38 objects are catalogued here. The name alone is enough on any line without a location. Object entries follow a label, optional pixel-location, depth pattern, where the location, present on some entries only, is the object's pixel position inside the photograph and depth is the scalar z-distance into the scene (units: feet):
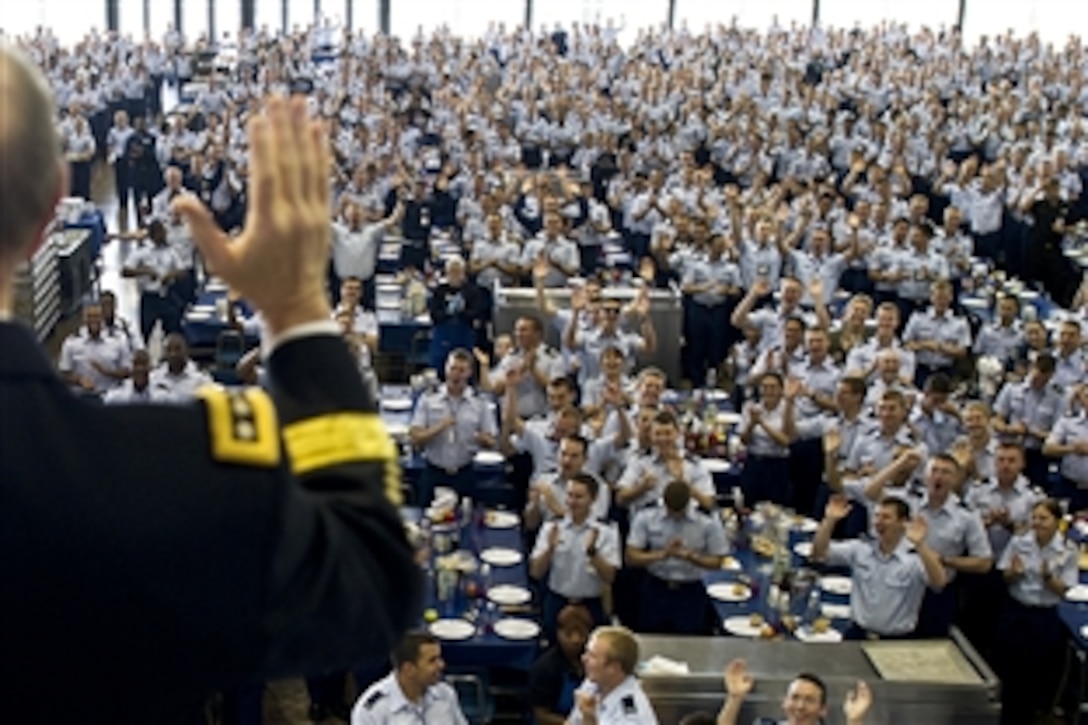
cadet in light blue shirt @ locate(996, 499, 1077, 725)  23.99
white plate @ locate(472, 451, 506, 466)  30.40
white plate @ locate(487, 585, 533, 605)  23.77
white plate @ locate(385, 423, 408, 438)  31.22
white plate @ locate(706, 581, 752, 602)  24.35
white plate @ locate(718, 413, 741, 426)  33.06
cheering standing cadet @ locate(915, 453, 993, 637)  24.36
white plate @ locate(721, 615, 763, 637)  23.09
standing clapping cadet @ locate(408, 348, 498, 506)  29.73
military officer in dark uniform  3.44
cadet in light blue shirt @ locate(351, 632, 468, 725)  19.49
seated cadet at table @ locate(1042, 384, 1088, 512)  30.35
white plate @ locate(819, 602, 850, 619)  23.88
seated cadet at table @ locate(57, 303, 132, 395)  33.24
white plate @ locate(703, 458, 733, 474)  30.19
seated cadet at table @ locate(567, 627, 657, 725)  18.74
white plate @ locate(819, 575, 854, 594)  24.77
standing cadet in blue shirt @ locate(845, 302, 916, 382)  32.68
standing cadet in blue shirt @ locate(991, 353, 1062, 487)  31.76
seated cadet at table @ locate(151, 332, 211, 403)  30.22
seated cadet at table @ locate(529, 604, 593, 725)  20.99
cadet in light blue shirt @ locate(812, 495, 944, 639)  22.88
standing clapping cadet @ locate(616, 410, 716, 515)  25.93
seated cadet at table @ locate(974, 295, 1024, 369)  37.19
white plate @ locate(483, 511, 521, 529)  27.20
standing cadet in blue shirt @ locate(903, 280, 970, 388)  36.99
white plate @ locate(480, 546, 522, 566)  25.43
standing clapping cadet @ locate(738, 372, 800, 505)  30.40
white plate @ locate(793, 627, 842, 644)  22.67
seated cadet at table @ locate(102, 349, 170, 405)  29.78
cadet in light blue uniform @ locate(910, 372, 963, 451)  30.01
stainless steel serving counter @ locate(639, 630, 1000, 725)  19.67
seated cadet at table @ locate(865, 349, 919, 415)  30.83
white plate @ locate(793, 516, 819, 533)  27.07
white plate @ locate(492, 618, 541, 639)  22.57
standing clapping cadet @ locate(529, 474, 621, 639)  23.79
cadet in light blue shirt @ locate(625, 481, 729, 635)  24.50
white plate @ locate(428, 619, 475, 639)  22.45
